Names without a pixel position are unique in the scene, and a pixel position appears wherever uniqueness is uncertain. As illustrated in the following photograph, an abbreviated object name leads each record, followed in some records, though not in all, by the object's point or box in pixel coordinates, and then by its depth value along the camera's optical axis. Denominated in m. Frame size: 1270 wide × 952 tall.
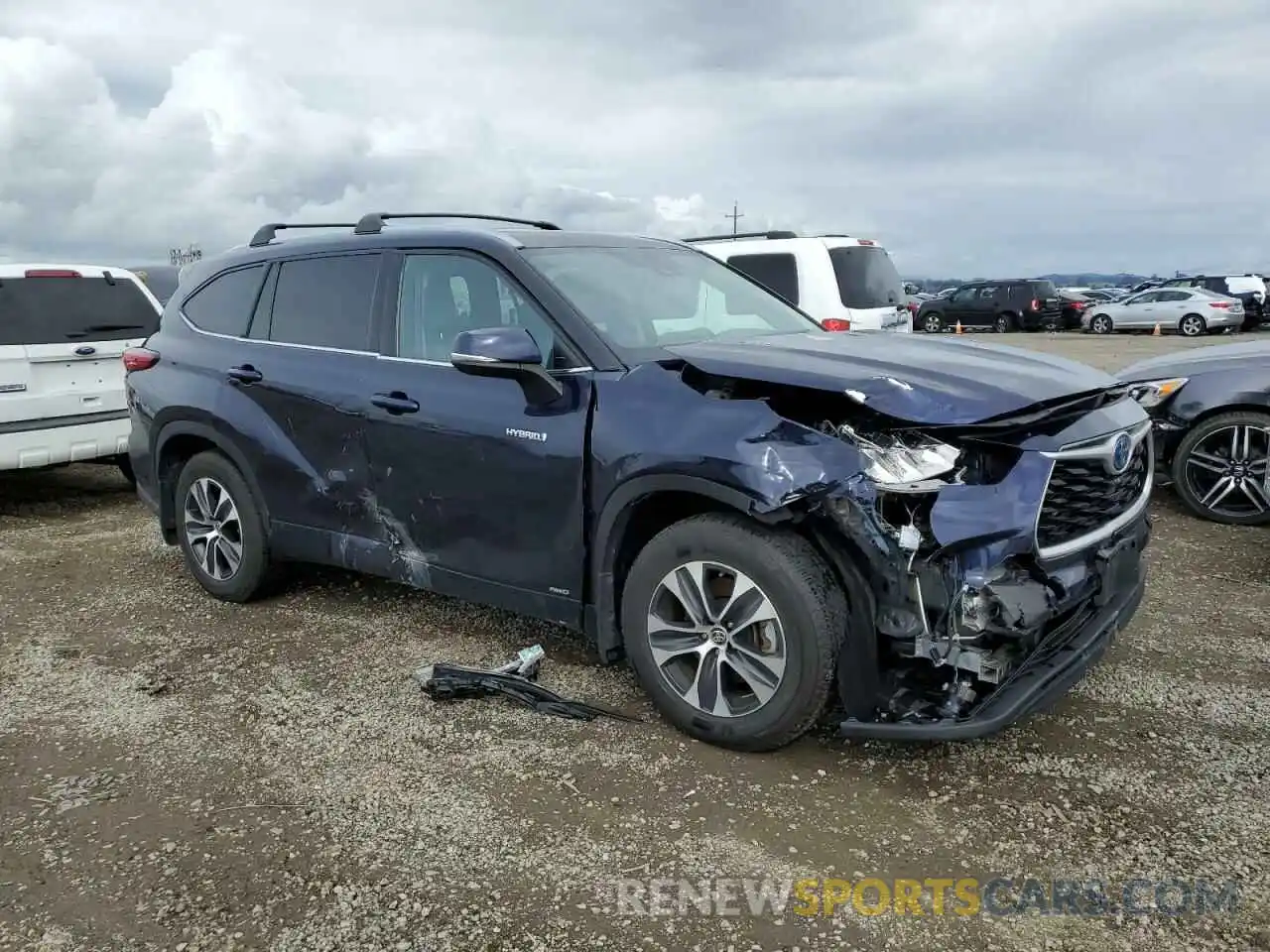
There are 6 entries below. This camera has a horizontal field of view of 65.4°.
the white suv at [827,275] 9.12
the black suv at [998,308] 28.69
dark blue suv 2.96
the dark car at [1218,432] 6.06
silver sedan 26.14
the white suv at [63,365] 6.77
